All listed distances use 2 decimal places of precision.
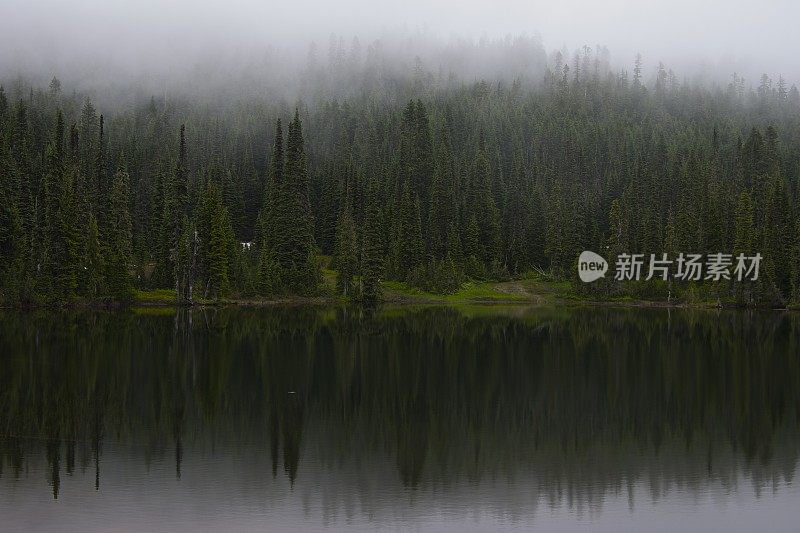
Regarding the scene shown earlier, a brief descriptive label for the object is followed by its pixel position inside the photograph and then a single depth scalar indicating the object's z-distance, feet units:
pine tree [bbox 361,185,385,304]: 398.21
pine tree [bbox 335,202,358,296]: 414.82
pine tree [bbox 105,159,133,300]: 344.69
